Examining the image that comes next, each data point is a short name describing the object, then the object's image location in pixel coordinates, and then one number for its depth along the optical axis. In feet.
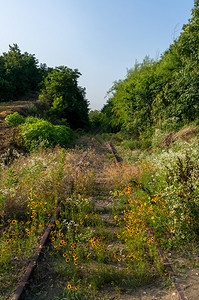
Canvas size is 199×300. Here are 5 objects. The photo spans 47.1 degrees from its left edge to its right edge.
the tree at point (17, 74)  92.89
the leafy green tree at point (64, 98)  73.77
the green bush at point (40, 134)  36.01
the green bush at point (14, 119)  43.33
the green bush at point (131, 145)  46.50
